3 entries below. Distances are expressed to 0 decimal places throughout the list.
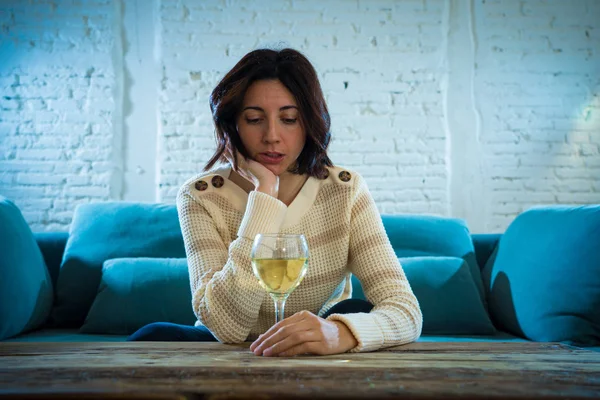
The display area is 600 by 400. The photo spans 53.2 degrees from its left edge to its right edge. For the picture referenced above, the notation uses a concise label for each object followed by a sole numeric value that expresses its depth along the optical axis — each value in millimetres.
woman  1483
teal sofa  2076
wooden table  736
